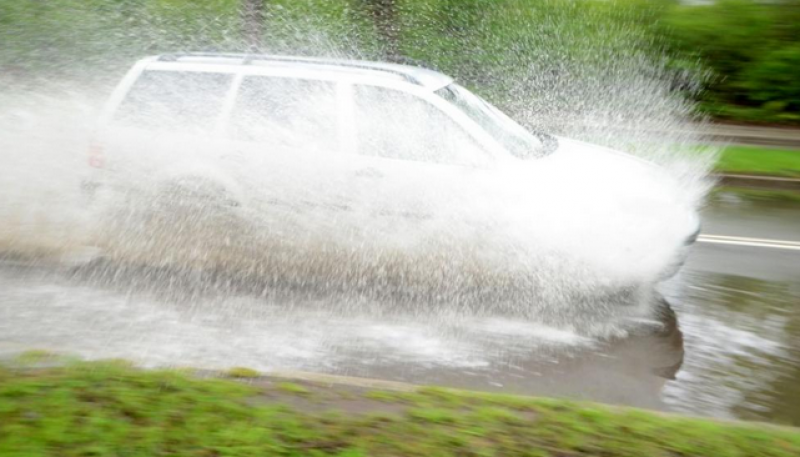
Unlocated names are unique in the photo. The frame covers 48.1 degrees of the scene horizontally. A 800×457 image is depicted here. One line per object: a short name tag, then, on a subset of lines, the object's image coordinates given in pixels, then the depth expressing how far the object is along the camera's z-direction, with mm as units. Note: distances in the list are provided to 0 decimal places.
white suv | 6707
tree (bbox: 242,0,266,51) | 14727
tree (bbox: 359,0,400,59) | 16453
